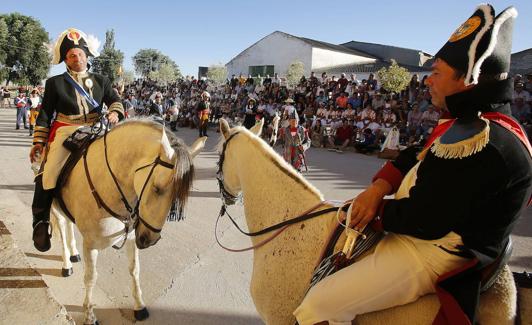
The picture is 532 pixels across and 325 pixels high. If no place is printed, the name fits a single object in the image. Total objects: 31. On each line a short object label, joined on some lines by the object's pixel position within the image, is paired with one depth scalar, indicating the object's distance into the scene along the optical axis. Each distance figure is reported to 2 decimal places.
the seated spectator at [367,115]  14.48
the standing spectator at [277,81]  19.98
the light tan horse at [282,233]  1.60
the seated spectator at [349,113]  15.02
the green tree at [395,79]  15.46
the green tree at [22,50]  43.62
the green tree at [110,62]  60.64
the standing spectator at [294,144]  8.63
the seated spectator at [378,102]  15.01
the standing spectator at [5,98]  33.35
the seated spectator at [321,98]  17.59
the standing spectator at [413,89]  14.83
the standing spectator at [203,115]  16.25
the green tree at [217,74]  39.09
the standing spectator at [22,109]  16.74
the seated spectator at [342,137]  14.71
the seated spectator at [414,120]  12.90
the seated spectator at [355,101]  15.91
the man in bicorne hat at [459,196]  1.25
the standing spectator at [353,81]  17.38
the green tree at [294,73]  27.29
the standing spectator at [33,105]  15.74
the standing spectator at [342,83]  17.83
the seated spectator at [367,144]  13.67
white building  36.69
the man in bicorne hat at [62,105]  3.52
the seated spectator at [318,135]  15.62
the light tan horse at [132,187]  2.76
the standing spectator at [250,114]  12.82
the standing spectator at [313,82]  19.33
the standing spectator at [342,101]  16.23
